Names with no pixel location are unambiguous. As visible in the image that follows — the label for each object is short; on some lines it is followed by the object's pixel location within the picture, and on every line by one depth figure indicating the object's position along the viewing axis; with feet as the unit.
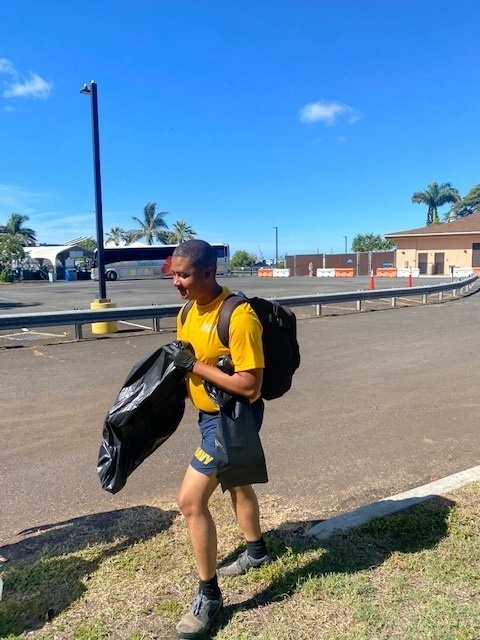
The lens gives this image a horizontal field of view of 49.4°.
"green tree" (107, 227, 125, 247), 290.97
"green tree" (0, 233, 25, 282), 159.33
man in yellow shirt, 7.74
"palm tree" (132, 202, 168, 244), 262.26
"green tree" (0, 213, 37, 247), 218.59
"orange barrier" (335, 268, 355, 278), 150.10
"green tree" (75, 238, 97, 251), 299.99
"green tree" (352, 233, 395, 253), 283.59
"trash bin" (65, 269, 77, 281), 159.53
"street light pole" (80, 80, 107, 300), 38.01
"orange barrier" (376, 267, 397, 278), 142.92
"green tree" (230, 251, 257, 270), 258.78
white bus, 162.81
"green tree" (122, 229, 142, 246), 267.12
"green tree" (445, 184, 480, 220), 208.74
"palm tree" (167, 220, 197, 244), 290.62
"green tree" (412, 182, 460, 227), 204.74
